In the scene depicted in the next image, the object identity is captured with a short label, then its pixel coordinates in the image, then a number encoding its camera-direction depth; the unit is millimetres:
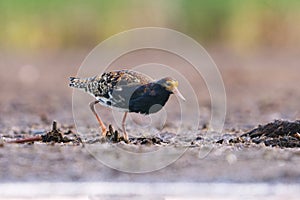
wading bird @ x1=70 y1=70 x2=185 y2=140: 18500
